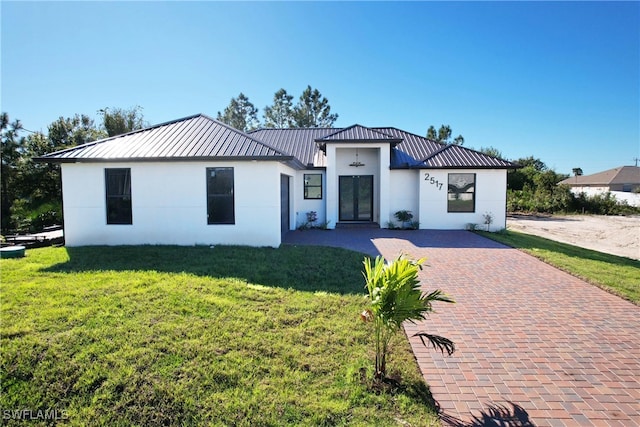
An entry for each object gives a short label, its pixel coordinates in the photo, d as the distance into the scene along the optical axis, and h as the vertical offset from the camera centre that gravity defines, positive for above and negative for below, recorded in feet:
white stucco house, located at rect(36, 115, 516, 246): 33.32 +1.11
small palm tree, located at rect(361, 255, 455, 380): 11.12 -3.27
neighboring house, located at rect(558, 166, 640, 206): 152.87 +9.10
